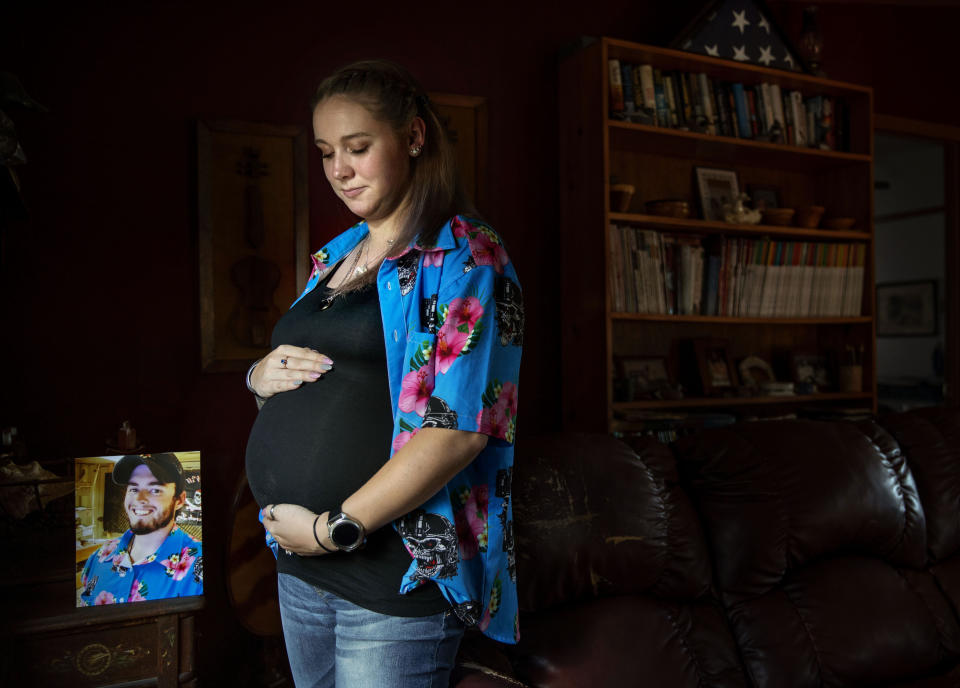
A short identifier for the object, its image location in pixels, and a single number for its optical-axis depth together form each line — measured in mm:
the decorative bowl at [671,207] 2963
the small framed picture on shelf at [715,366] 3205
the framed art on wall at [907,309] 6266
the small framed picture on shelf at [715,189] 3289
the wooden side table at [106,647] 1462
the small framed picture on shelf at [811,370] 3471
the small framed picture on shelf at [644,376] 3021
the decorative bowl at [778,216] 3203
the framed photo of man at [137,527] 1508
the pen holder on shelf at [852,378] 3369
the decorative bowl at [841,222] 3330
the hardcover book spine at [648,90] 2898
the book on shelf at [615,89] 2824
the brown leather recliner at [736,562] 1528
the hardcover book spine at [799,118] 3275
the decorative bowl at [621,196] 2826
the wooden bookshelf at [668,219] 2799
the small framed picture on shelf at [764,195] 3418
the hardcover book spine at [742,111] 3135
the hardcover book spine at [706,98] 3031
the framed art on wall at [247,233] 2438
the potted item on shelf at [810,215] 3283
